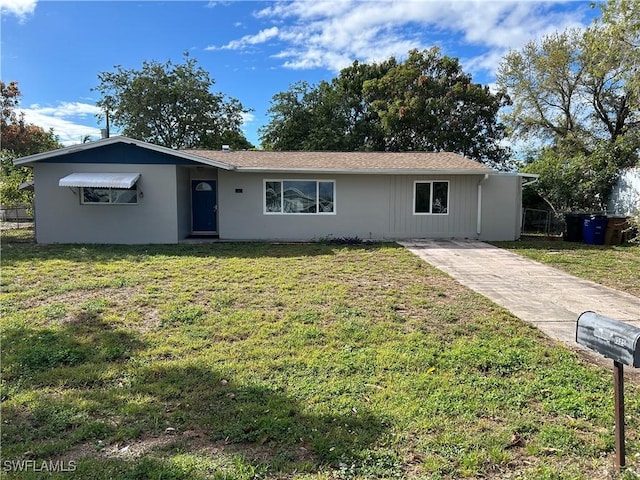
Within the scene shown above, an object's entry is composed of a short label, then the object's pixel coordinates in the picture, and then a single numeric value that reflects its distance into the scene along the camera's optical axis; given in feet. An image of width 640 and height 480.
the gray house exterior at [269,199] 39.34
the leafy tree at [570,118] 53.21
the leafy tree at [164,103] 86.28
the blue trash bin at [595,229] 42.09
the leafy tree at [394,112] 75.82
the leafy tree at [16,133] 96.32
